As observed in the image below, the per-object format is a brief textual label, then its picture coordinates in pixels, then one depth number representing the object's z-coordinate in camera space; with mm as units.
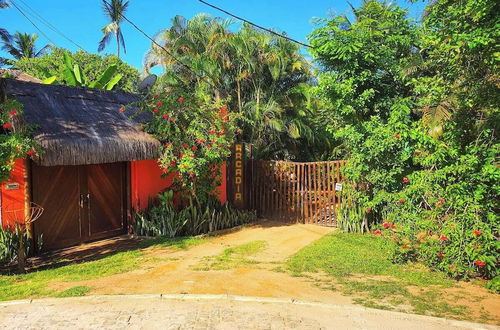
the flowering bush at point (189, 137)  9898
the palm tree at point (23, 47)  33212
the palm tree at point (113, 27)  29828
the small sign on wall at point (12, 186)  8406
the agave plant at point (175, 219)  10375
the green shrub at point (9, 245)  7816
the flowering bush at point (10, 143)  6645
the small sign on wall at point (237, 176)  12898
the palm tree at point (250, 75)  16031
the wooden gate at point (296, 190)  12117
